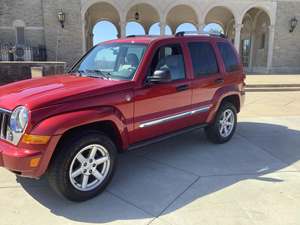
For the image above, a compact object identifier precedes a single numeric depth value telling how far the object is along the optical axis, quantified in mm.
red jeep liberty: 3156
